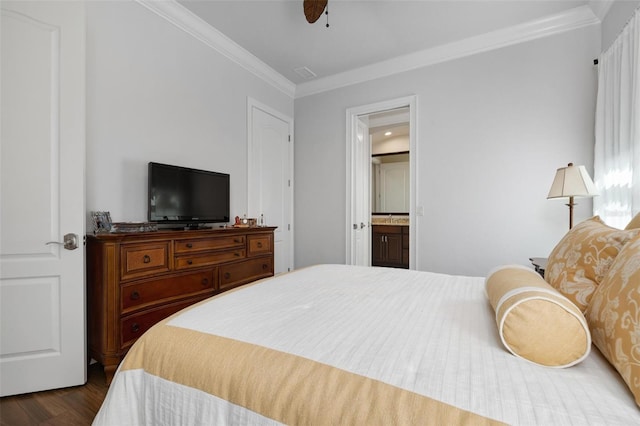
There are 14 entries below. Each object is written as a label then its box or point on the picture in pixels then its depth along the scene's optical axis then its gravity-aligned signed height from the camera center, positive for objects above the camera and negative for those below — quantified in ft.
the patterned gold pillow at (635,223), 3.58 -0.16
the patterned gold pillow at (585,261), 3.07 -0.58
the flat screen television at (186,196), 7.57 +0.41
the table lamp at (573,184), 6.97 +0.65
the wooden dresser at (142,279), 5.86 -1.60
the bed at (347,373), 1.91 -1.25
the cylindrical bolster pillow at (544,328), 2.29 -0.96
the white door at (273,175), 11.51 +1.50
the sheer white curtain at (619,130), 6.11 +1.91
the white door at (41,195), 5.49 +0.29
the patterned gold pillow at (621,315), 2.02 -0.84
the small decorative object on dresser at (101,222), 6.43 -0.27
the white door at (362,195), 12.69 +0.71
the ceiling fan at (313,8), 6.66 +4.70
